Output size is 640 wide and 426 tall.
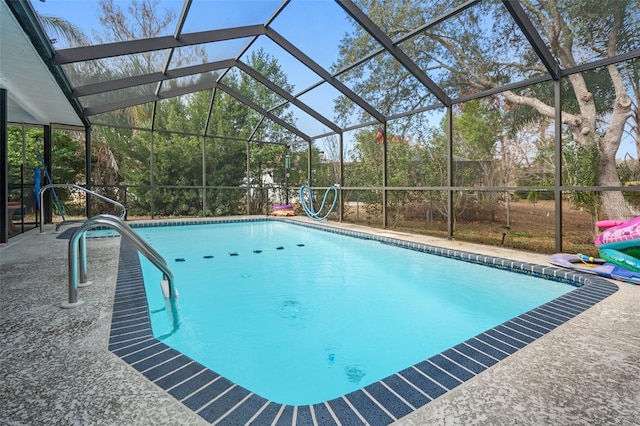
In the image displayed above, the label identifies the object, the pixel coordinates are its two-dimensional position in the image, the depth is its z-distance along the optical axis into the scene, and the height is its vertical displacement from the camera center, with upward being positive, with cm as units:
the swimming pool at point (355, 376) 138 -78
